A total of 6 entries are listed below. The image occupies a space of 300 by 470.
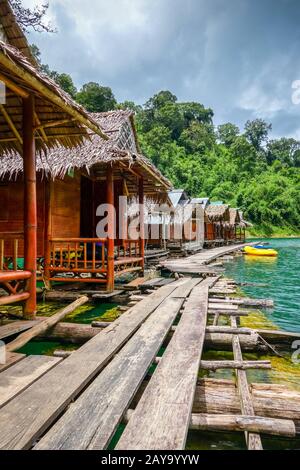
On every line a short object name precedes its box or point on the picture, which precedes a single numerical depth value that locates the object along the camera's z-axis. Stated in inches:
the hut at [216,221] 1240.8
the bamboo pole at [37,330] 132.1
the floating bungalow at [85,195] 285.1
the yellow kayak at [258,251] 929.5
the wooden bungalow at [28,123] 142.6
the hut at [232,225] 1510.3
